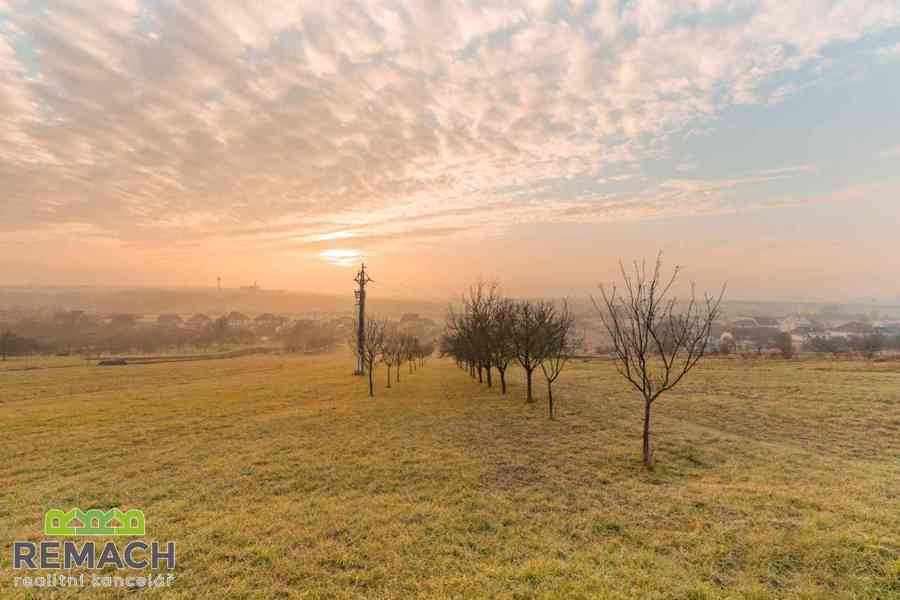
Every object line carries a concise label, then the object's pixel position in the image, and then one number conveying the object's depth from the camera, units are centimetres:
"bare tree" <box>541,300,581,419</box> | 2088
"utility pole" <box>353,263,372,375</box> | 3652
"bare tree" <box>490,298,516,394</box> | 2288
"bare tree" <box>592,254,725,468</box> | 1011
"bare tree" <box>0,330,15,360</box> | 5662
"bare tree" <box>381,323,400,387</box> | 3133
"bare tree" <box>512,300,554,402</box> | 2021
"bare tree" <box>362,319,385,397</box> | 2697
